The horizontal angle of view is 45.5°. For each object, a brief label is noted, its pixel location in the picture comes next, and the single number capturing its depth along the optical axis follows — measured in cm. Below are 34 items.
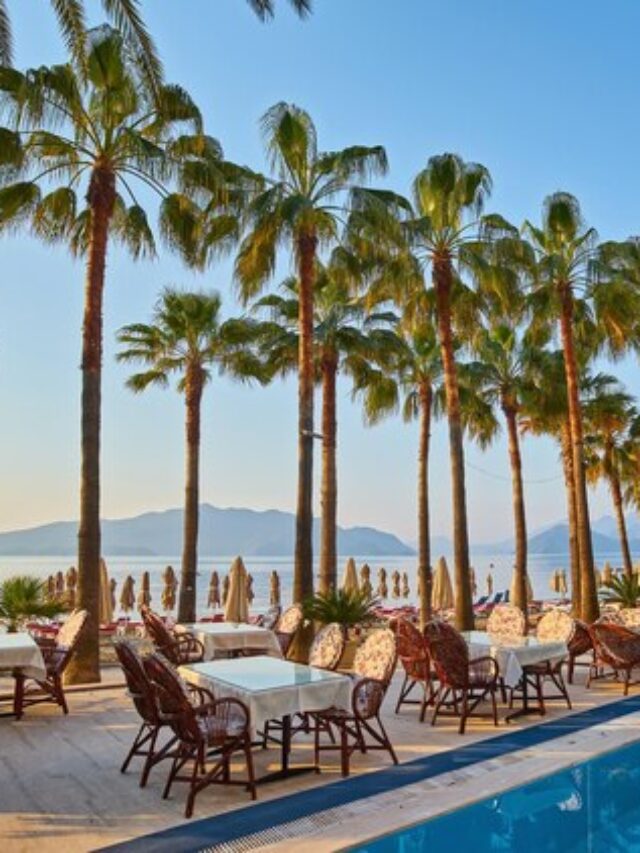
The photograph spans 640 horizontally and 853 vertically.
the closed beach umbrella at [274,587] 2066
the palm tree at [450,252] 1489
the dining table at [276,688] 582
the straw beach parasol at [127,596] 1845
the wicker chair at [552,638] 864
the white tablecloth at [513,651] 802
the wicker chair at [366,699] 633
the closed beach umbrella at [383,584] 2450
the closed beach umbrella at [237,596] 1532
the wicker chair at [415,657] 834
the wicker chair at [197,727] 550
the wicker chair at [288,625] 1053
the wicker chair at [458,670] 770
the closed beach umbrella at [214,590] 2130
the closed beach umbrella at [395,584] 2670
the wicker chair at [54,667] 818
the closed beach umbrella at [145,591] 1820
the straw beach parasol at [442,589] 2077
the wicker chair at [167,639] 969
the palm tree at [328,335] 1638
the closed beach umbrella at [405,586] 2682
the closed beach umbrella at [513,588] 2049
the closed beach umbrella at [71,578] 1808
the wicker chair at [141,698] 584
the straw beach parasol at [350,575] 1853
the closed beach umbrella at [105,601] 1436
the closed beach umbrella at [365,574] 2166
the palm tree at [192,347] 1709
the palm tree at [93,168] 1058
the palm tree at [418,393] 1842
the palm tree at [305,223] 1291
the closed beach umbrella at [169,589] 1911
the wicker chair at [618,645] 984
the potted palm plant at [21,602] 1095
